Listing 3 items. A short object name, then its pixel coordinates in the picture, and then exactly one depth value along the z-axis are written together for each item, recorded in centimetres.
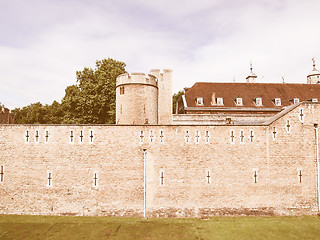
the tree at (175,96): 4547
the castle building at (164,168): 1716
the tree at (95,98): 3253
